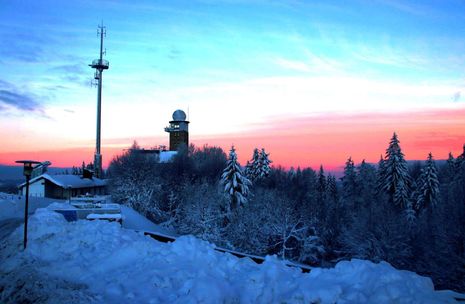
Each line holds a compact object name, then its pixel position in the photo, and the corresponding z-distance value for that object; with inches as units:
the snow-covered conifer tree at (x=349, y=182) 2344.9
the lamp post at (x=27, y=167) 471.5
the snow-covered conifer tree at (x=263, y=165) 2283.5
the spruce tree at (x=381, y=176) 1834.4
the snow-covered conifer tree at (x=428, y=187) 1766.7
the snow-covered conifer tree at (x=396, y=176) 1689.2
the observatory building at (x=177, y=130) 3260.3
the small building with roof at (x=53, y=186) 1672.6
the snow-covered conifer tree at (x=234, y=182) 1421.0
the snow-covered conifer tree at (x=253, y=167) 2262.6
